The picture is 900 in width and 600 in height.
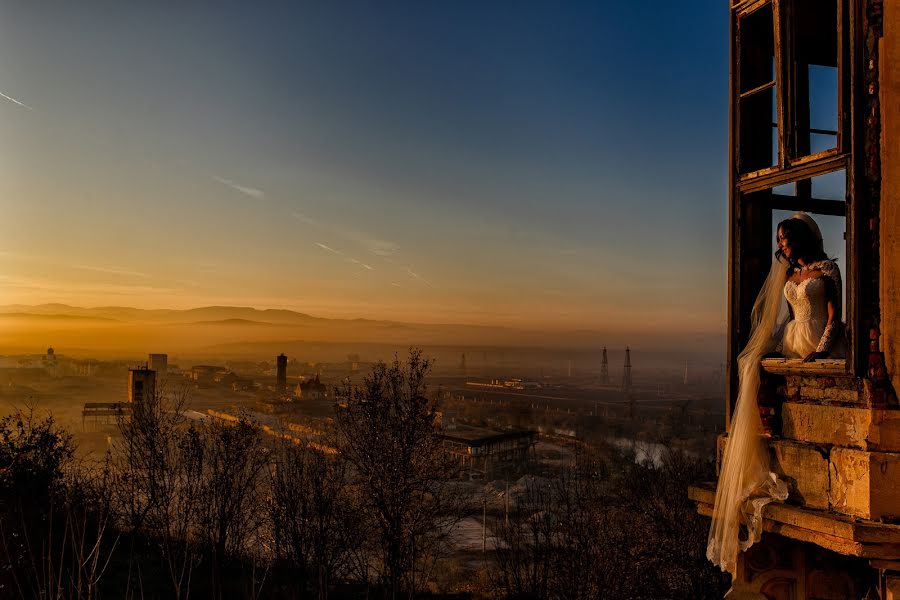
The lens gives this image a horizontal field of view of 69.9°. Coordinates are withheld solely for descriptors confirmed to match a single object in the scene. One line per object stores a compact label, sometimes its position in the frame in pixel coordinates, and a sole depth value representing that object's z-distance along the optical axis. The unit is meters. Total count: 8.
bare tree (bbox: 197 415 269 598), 24.77
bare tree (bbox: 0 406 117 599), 18.17
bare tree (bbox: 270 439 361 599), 23.69
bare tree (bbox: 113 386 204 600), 24.34
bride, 5.02
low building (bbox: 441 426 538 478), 53.12
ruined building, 4.35
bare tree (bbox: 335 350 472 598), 24.05
